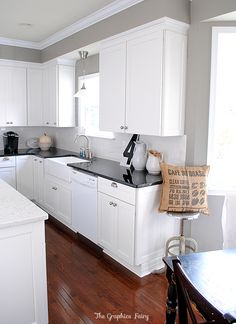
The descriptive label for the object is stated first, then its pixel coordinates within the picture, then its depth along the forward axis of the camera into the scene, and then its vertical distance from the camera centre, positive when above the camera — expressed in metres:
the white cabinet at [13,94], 4.71 +0.53
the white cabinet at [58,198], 3.78 -1.01
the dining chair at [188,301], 0.91 -0.60
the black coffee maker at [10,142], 4.81 -0.27
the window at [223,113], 2.75 +0.15
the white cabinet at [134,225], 2.68 -0.96
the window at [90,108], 4.30 +0.28
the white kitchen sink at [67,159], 4.38 -0.50
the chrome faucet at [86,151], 4.27 -0.36
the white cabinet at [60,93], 4.59 +0.54
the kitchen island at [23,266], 1.75 -0.88
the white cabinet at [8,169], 4.49 -0.68
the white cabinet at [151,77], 2.69 +0.49
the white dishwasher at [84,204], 3.21 -0.90
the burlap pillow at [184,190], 2.57 -0.56
